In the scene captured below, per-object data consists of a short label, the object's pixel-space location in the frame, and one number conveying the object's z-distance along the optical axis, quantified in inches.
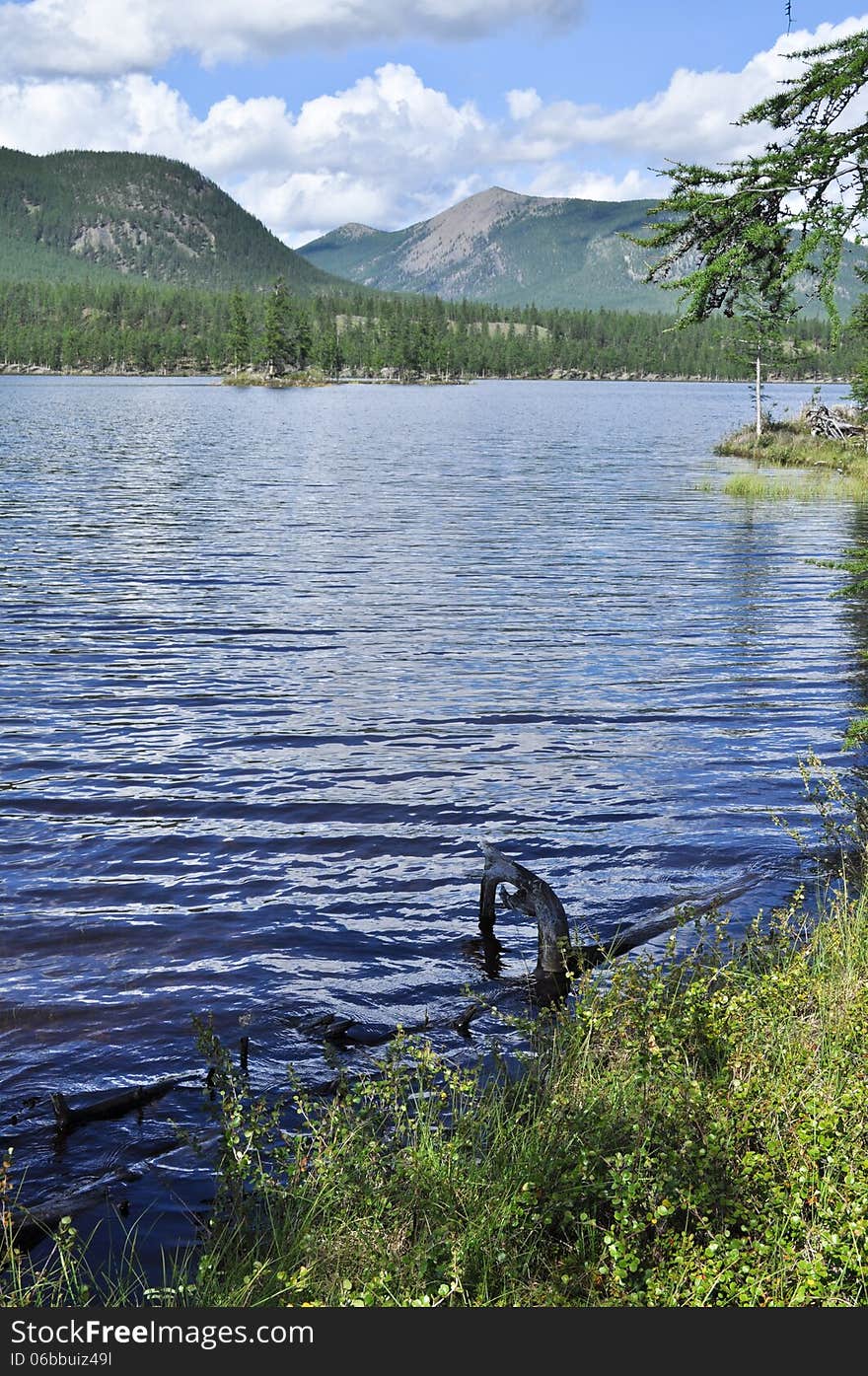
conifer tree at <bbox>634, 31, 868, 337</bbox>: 402.6
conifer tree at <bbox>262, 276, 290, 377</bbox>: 7544.3
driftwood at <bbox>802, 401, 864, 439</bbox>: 2635.3
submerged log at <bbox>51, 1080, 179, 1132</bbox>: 330.2
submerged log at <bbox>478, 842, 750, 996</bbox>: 410.6
